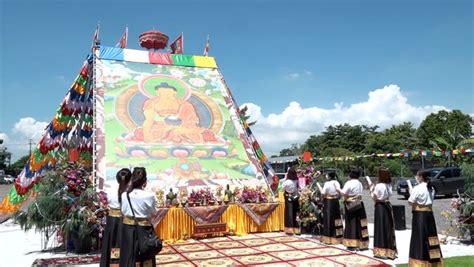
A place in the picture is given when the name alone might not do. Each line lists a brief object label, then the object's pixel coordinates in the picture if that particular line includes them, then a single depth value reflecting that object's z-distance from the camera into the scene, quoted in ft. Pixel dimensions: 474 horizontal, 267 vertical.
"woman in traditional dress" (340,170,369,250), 24.48
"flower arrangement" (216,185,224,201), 30.42
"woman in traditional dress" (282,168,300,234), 29.76
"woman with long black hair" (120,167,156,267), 14.57
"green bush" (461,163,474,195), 27.27
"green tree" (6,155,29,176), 189.16
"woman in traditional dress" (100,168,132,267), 17.92
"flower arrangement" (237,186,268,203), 30.81
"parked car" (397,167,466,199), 53.57
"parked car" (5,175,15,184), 144.23
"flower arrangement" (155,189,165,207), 28.25
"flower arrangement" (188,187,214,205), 29.22
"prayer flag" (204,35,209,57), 45.69
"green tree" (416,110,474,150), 94.24
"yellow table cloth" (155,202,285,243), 27.32
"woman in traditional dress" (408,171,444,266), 19.39
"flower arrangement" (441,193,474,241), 26.76
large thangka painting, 32.71
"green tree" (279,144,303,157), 180.09
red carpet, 21.38
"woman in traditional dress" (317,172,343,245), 26.58
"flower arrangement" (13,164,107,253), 24.31
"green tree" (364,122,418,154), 102.00
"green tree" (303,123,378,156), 127.34
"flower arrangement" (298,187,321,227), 30.14
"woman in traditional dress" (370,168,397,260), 22.29
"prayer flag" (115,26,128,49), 41.86
